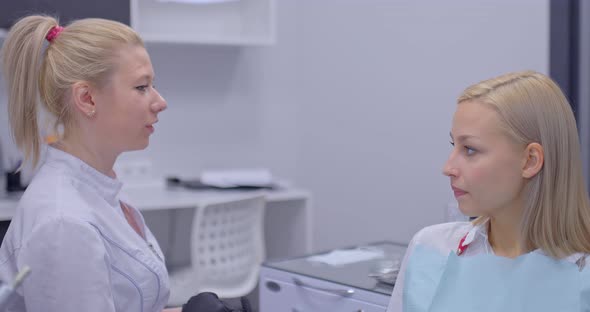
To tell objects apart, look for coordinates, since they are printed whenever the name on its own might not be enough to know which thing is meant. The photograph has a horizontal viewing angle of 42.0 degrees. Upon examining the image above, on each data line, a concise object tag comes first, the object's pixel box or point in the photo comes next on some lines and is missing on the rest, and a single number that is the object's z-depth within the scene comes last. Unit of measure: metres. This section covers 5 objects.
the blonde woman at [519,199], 1.29
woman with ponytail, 1.49
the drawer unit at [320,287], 1.64
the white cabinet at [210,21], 3.77
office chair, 3.02
